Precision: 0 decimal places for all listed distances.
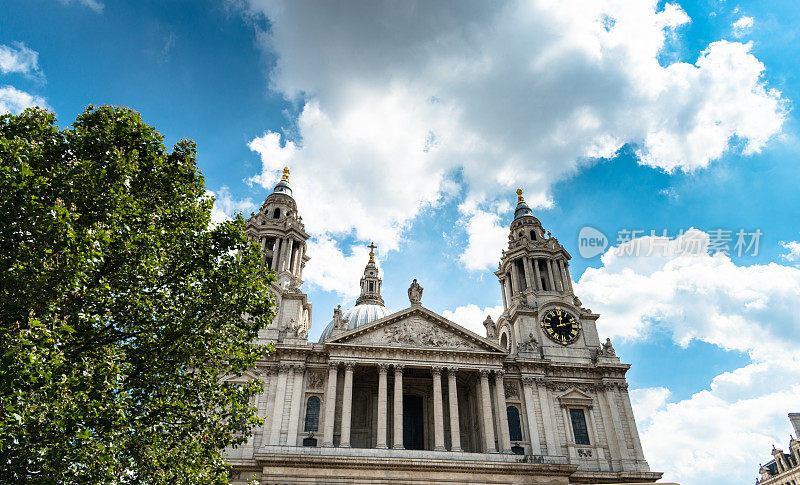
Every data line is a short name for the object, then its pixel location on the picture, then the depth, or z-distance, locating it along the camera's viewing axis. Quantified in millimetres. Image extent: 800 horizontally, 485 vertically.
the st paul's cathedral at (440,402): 29500
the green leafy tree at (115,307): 11164
